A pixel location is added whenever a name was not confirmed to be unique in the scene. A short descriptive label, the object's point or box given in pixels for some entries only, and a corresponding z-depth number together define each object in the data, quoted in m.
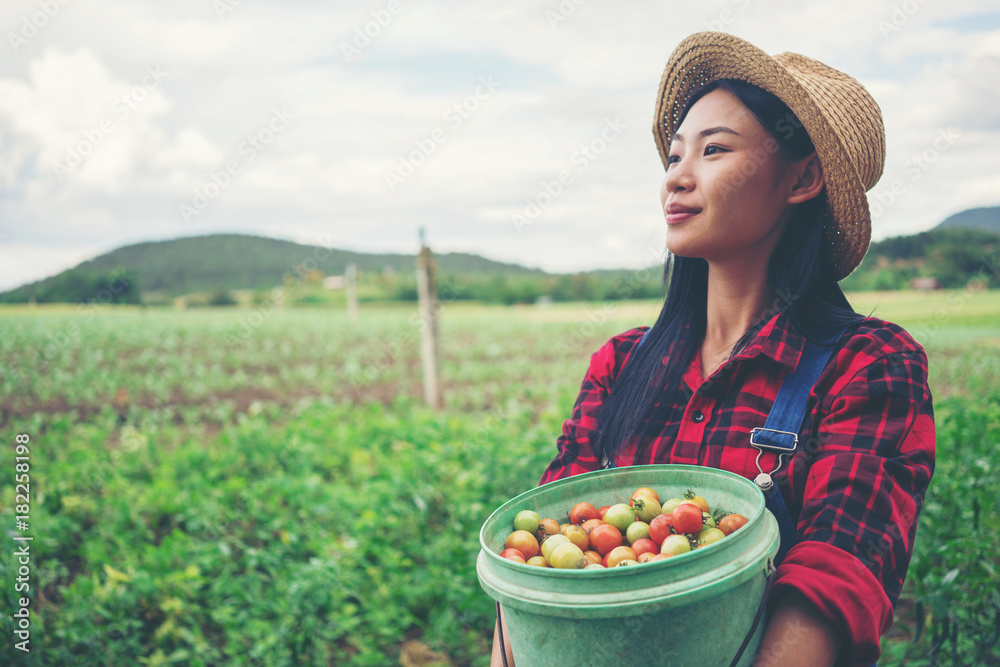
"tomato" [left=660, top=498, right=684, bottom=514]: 1.27
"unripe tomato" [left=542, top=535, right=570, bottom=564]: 1.21
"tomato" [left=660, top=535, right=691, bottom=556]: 1.12
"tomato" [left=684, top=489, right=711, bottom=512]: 1.28
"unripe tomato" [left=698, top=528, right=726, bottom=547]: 1.15
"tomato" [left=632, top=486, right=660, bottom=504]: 1.34
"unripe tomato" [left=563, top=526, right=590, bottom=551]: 1.27
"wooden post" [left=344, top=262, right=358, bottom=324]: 23.66
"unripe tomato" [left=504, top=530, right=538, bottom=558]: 1.26
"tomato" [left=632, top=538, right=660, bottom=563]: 1.18
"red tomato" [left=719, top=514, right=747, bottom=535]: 1.19
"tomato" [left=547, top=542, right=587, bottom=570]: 1.16
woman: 1.12
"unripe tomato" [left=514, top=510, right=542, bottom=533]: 1.32
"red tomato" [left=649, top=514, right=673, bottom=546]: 1.21
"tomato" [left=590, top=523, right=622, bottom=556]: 1.24
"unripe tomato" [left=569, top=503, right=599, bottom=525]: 1.38
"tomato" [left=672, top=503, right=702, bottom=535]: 1.19
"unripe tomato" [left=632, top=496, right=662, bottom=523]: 1.30
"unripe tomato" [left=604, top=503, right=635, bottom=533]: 1.28
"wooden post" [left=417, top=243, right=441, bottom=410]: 7.41
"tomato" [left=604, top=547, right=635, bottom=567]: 1.17
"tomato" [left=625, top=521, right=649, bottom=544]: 1.22
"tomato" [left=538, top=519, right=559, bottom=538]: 1.32
